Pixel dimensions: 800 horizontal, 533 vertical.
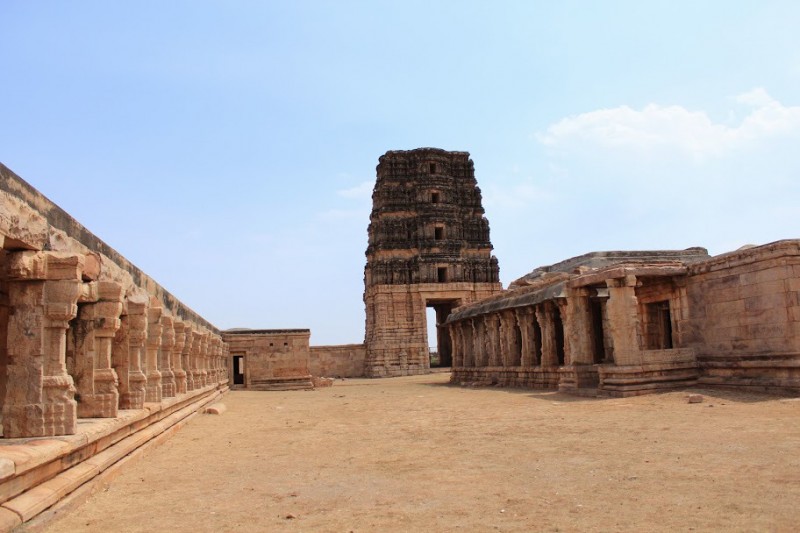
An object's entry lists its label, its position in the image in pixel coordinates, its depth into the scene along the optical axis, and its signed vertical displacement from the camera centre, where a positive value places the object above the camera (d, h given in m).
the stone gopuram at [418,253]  40.28 +5.47
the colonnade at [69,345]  5.78 +0.09
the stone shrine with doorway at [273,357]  30.80 -0.46
